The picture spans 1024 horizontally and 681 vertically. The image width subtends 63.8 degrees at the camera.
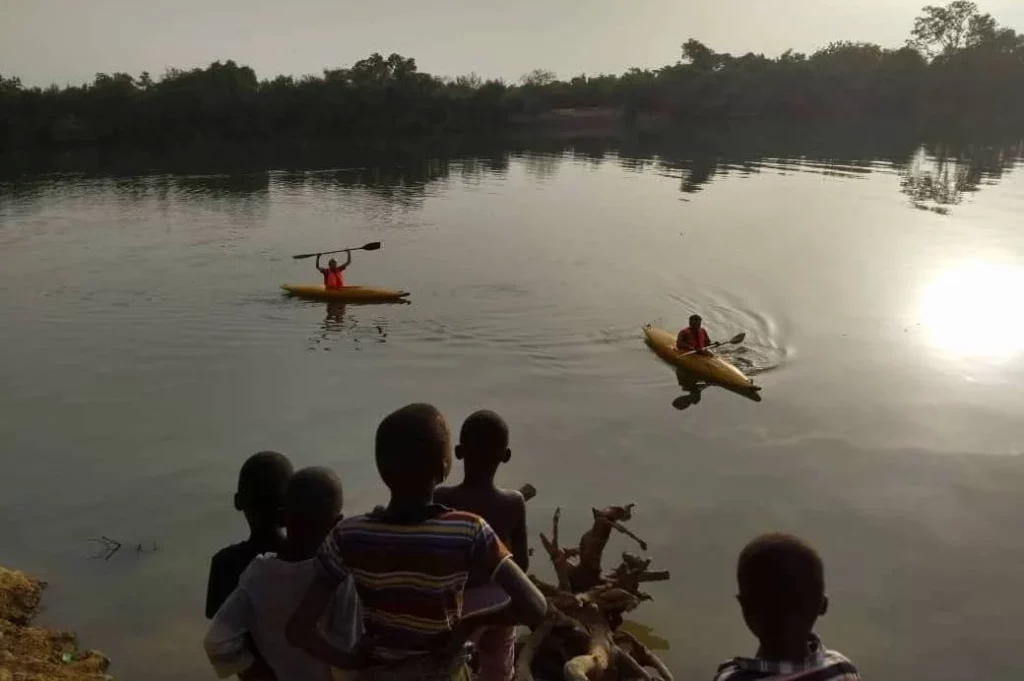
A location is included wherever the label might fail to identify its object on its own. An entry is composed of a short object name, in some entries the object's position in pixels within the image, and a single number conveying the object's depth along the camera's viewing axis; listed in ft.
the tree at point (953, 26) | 297.53
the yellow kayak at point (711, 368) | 41.65
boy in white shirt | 9.59
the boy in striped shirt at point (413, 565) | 8.15
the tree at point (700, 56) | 277.64
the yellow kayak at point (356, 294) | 58.18
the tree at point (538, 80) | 273.95
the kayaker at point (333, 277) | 58.61
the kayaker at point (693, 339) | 44.32
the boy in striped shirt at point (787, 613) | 7.41
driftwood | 15.69
